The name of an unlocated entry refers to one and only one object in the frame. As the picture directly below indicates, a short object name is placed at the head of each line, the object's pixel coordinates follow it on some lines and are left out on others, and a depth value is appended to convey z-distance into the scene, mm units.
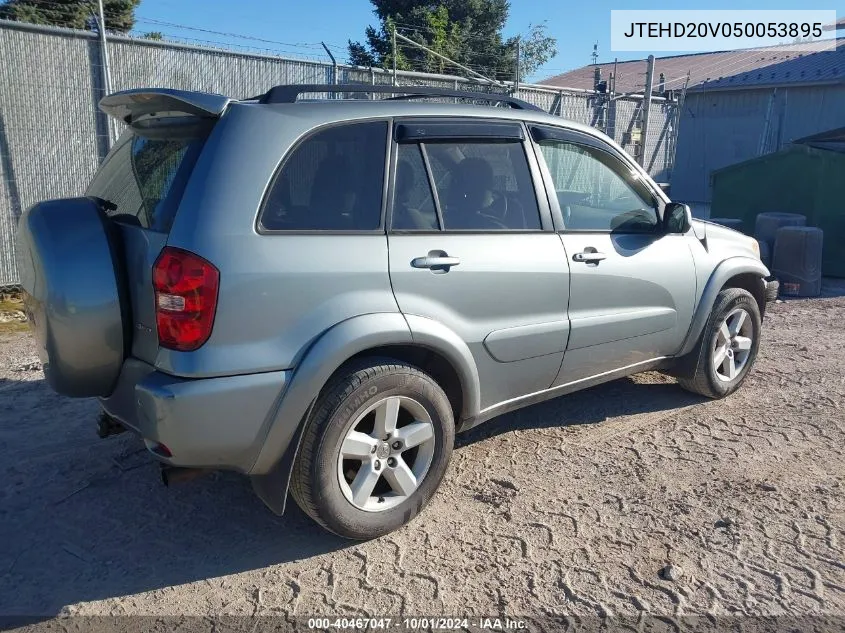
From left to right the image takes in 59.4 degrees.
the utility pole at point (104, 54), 7344
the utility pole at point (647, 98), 10634
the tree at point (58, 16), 20141
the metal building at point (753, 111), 19109
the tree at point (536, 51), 35438
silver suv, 2801
